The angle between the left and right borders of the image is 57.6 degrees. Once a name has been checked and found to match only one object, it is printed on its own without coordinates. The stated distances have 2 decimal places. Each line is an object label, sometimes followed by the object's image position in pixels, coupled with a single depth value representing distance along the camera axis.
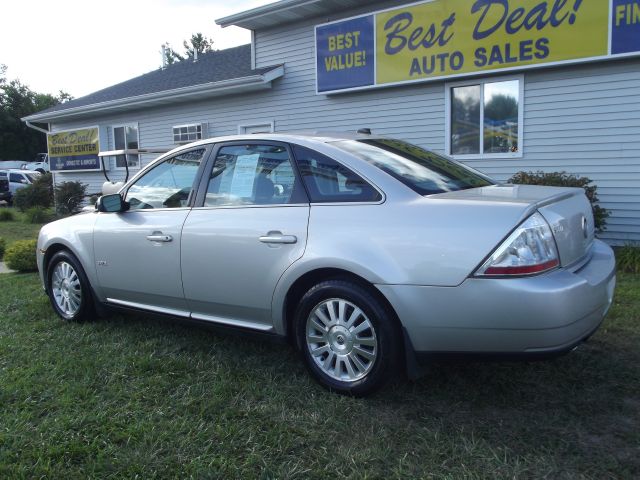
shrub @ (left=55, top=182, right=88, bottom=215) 17.00
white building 8.34
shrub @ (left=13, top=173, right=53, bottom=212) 19.14
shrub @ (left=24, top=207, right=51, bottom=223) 15.60
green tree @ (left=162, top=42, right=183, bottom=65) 54.19
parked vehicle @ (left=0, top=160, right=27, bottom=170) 38.28
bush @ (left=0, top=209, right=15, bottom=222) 16.66
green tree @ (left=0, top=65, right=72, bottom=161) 45.31
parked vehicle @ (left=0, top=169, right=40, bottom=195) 25.83
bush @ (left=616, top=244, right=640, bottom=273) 7.01
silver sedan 2.89
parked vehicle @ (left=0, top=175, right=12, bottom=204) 24.88
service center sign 17.59
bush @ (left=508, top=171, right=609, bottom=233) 8.02
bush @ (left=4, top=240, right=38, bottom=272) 8.09
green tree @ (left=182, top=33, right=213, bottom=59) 56.03
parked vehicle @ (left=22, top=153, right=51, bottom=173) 34.84
